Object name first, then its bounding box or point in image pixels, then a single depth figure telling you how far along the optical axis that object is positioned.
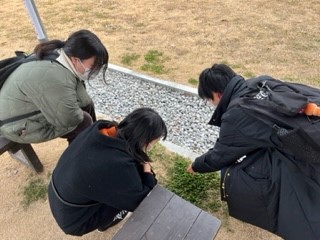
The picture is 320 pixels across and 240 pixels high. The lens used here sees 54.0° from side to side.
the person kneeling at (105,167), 1.90
